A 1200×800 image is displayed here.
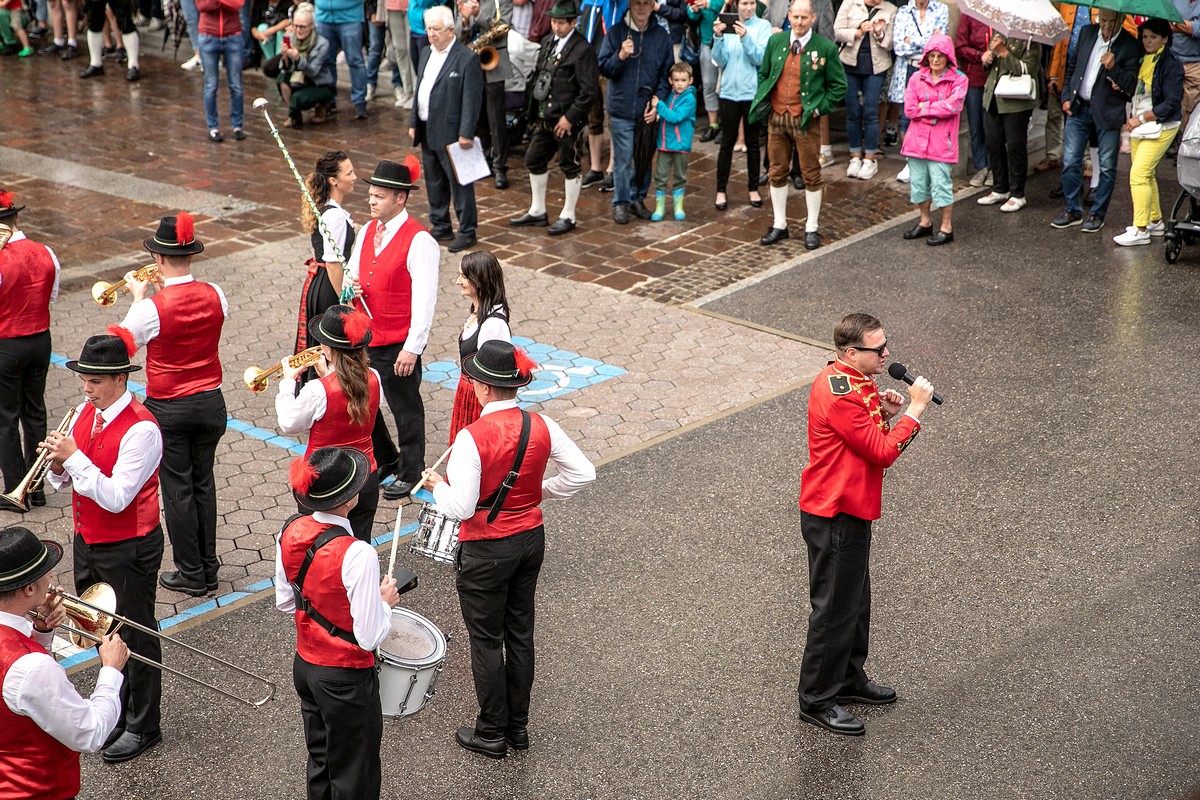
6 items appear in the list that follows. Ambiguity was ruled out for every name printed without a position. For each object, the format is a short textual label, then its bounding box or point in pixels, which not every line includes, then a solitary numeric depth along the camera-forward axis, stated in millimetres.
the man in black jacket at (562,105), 12375
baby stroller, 10758
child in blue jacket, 12430
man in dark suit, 11977
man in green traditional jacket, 11891
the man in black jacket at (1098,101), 11625
